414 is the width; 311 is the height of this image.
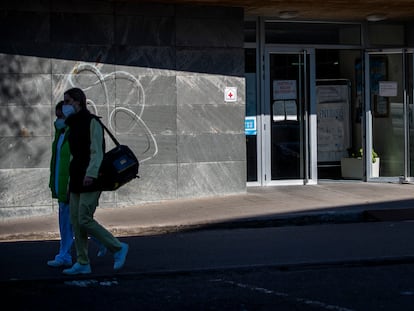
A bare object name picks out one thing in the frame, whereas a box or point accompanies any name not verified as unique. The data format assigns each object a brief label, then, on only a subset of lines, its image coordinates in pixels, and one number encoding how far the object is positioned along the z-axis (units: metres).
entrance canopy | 12.95
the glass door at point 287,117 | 14.59
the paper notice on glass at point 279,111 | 14.69
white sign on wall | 13.33
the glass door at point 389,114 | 15.15
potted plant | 15.38
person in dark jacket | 7.57
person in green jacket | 8.05
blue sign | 14.44
